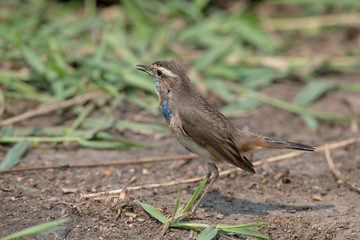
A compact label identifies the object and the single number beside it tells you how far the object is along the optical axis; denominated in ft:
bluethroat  35.53
